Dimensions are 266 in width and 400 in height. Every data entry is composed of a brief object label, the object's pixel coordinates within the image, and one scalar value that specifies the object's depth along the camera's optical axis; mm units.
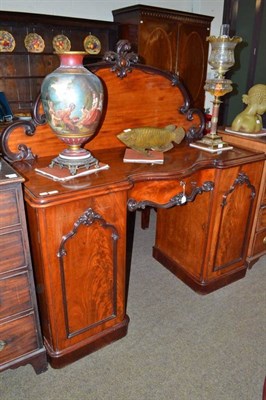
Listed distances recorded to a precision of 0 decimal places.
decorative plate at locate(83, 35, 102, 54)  3350
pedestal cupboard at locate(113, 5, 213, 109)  3114
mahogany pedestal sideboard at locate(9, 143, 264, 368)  1180
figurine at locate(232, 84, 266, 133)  1912
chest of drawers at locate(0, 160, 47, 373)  1060
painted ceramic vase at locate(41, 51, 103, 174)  1158
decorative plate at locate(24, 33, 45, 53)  3115
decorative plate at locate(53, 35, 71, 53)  3219
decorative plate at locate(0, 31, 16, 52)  2996
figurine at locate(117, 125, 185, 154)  1489
